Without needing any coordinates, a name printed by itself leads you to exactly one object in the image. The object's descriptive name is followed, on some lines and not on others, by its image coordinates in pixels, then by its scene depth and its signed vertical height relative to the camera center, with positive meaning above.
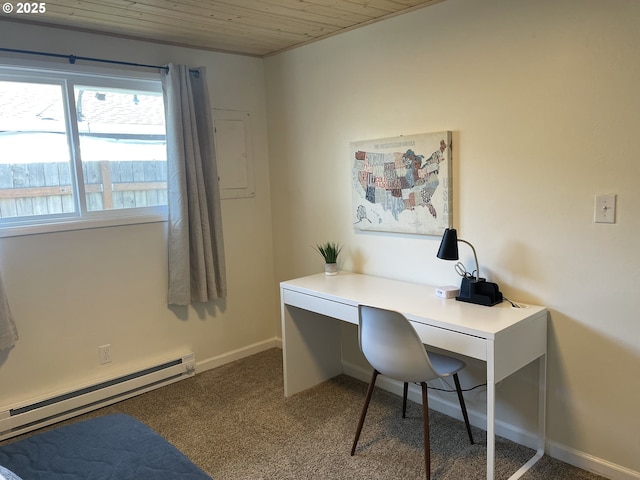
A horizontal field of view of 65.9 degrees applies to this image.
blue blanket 1.63 -0.96
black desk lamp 2.37 -0.56
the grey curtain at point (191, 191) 3.15 -0.08
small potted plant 3.17 -0.55
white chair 2.14 -0.81
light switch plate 2.06 -0.19
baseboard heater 2.73 -1.28
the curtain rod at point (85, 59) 2.65 +0.72
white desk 2.05 -0.73
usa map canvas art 2.62 -0.07
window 2.74 +0.20
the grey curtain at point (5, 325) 2.61 -0.74
